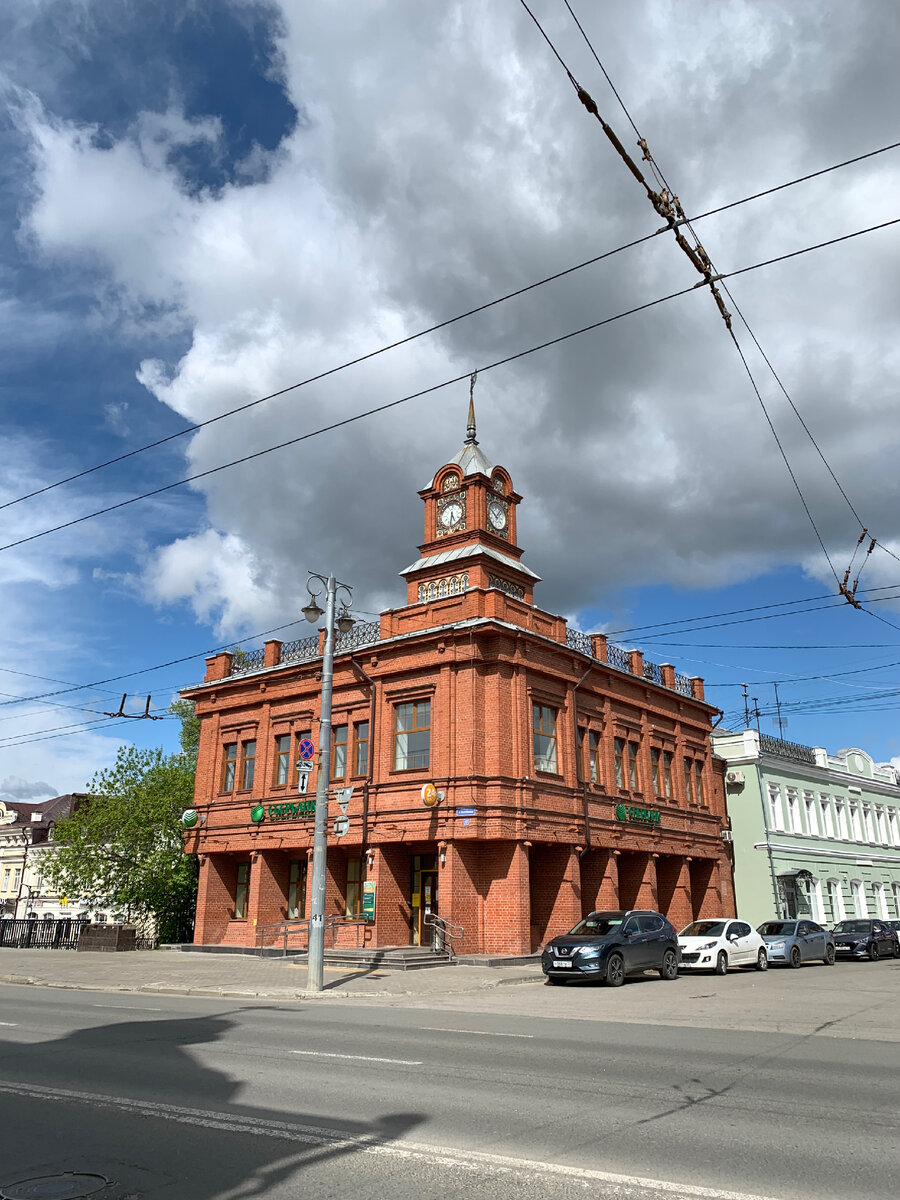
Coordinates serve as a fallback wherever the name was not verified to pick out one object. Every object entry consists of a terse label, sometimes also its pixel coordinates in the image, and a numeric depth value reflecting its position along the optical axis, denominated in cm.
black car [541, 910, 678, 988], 1953
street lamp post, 1848
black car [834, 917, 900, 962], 3145
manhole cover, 500
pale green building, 4059
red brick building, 2620
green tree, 3688
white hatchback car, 2378
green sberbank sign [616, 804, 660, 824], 3112
